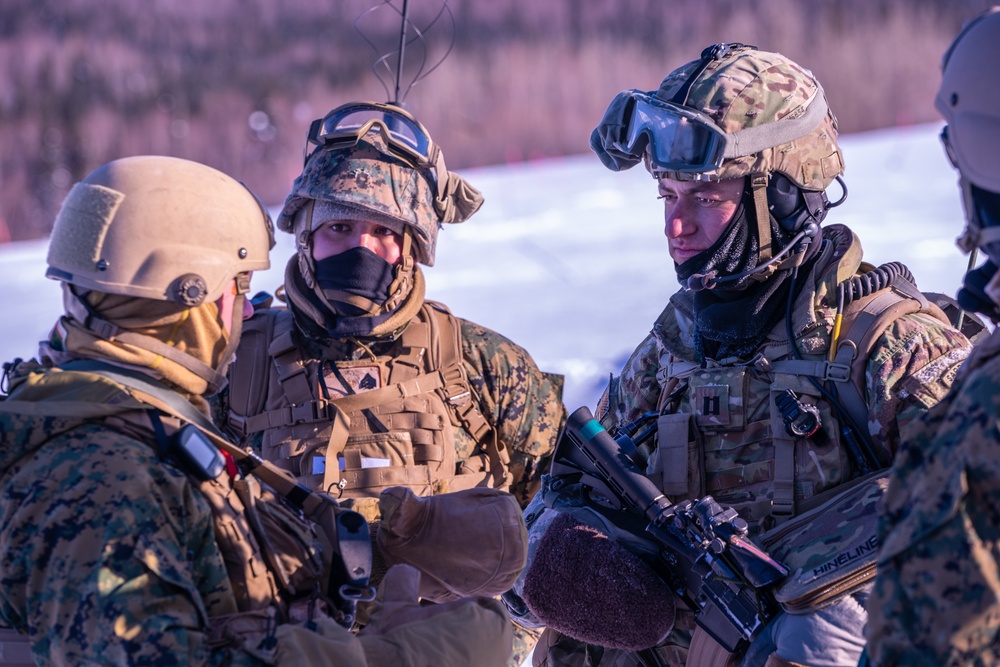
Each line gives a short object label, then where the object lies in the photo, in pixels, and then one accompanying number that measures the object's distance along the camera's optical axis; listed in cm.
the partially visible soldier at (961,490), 371
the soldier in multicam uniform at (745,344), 618
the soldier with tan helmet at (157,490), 419
